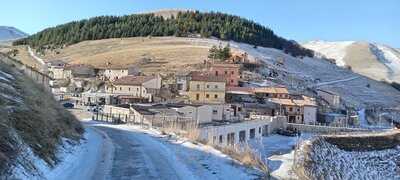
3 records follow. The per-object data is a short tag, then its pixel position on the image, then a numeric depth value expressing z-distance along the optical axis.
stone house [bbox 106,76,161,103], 91.38
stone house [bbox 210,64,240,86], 106.56
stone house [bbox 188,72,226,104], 91.69
